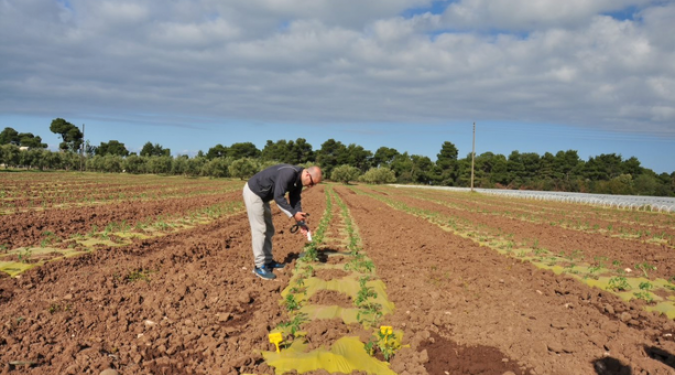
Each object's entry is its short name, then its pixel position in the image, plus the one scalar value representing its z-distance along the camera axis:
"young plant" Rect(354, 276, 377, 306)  5.77
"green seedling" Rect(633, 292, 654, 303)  6.32
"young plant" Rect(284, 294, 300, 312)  5.56
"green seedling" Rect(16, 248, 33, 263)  7.42
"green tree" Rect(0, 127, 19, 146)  130.12
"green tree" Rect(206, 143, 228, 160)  126.18
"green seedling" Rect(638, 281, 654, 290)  6.75
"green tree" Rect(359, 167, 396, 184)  86.31
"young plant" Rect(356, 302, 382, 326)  5.22
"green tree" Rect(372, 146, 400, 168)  114.12
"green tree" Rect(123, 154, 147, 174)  85.75
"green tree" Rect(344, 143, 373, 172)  107.32
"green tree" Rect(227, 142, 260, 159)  124.00
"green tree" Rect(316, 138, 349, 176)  103.00
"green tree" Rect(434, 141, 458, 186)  94.75
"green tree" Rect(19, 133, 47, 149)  128.62
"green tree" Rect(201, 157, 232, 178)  76.00
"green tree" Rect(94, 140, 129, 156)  134.38
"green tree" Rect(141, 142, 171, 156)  134.88
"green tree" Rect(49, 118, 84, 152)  120.50
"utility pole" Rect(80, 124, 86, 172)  80.69
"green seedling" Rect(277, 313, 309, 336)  4.72
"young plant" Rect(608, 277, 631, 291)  7.02
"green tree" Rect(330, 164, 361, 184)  83.56
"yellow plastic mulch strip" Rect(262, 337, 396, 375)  4.04
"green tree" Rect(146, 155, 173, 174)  84.19
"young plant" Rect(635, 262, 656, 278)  8.65
